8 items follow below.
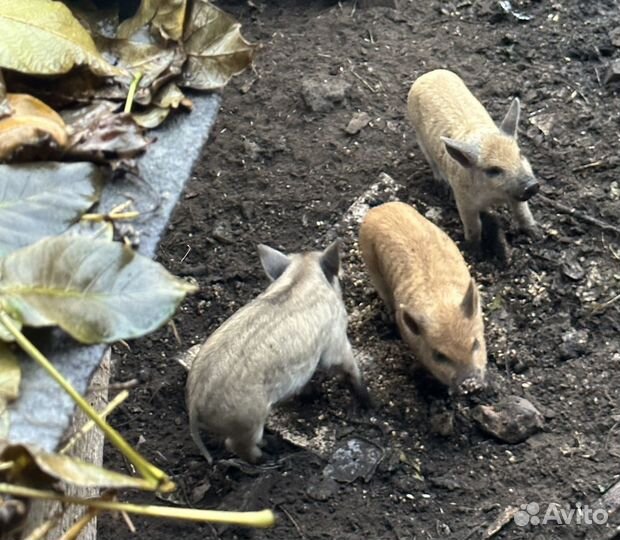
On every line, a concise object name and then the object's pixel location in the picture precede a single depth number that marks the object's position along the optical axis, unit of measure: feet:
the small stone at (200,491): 12.28
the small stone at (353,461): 12.35
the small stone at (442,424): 12.61
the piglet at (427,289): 12.69
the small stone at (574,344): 13.37
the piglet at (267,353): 11.39
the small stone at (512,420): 12.41
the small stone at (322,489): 12.10
